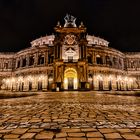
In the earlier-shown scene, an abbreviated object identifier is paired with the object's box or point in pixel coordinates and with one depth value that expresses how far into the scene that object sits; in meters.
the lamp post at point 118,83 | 43.38
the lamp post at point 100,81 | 40.12
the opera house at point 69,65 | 35.53
